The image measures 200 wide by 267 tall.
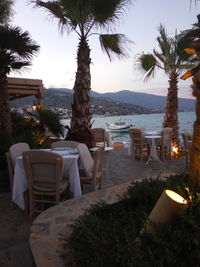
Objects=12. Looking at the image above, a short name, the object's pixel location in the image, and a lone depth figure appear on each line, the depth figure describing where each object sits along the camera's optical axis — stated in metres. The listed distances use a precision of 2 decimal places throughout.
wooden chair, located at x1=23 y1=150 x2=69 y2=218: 3.08
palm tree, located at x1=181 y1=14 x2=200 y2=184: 2.10
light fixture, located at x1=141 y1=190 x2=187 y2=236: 1.82
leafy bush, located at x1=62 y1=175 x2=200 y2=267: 1.58
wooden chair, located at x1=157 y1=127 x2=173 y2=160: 7.39
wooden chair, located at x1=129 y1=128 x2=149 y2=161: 7.16
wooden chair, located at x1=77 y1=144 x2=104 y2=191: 3.69
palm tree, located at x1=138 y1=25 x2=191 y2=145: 8.00
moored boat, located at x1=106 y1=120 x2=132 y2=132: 41.59
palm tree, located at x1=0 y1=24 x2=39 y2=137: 5.75
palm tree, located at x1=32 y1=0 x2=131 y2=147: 5.95
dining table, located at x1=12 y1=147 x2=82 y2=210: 3.49
